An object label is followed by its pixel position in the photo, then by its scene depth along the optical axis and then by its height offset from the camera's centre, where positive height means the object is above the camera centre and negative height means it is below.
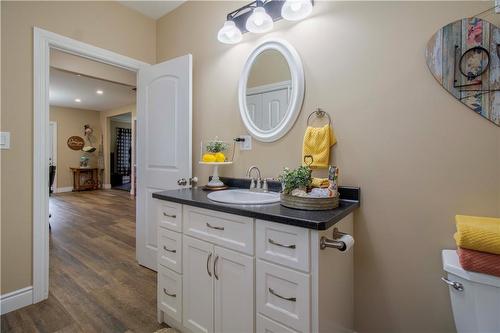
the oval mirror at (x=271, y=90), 1.64 +0.53
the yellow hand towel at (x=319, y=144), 1.48 +0.12
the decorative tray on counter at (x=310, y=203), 1.18 -0.19
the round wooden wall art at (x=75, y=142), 7.21 +0.60
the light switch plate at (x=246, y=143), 1.88 +0.16
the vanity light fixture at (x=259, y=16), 1.53 +0.99
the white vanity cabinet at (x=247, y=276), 1.03 -0.55
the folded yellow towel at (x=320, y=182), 1.42 -0.11
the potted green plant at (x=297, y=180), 1.27 -0.08
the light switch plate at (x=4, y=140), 1.68 +0.15
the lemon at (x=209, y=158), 1.87 +0.04
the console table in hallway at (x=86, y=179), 7.20 -0.47
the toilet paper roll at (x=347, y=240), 1.03 -0.33
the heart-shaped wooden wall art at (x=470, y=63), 1.09 +0.47
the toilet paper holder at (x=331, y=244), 1.02 -0.33
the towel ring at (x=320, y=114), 1.52 +0.32
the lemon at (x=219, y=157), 1.88 +0.05
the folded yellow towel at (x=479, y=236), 0.87 -0.26
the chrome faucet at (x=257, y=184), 1.72 -0.14
